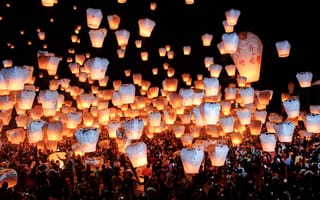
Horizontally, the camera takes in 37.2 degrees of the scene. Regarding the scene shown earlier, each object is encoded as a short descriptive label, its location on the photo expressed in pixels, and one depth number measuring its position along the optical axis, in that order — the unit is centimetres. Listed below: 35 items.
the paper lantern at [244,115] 1413
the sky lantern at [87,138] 1055
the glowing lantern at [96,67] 1341
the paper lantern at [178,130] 1563
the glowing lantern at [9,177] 837
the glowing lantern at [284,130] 1134
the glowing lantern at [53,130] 1232
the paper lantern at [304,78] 1461
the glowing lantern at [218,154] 992
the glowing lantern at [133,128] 1112
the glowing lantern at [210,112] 1195
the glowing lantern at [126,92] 1385
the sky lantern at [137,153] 983
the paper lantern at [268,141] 1133
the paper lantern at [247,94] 1481
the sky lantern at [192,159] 918
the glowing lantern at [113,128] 1504
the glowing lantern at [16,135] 1318
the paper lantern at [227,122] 1336
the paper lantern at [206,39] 1914
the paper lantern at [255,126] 1419
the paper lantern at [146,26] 1622
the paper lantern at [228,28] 1709
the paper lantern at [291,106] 1280
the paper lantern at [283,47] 1568
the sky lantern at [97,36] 1485
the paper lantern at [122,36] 1641
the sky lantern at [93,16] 1495
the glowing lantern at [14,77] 1160
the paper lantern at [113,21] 1645
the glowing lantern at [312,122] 1228
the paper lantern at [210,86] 1430
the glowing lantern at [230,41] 1500
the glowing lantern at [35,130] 1196
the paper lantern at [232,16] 1653
